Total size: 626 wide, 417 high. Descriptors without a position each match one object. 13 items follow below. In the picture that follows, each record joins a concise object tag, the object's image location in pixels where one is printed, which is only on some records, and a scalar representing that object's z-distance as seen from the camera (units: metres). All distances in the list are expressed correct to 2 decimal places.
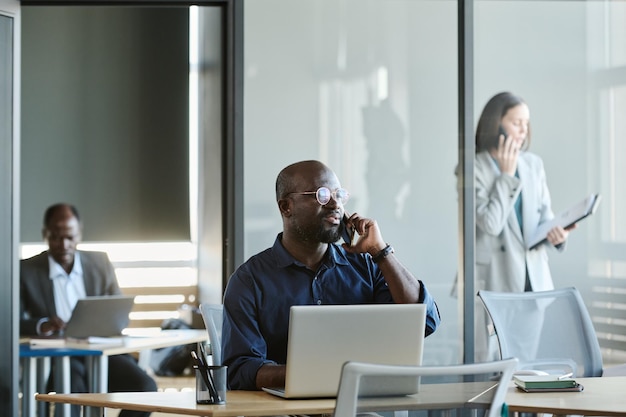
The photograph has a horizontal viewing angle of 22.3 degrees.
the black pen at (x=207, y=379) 4.34
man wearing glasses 5.09
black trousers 8.53
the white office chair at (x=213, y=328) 5.73
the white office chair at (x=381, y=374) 3.51
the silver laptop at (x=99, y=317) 7.88
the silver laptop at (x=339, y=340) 4.21
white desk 7.36
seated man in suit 8.59
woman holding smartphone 8.19
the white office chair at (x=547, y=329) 6.27
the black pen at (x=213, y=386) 4.34
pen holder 4.34
